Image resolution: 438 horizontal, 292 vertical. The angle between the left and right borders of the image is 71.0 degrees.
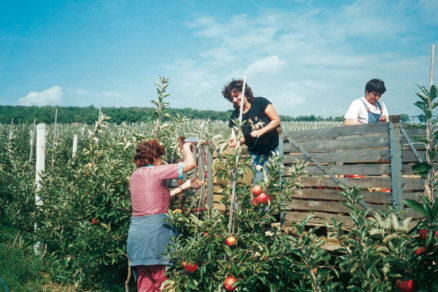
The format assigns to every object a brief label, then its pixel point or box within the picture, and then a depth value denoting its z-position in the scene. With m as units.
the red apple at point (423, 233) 1.64
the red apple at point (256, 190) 2.55
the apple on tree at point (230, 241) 2.50
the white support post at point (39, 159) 4.85
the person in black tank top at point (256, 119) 4.08
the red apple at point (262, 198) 2.54
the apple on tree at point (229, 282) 2.39
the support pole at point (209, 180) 3.20
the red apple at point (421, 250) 1.61
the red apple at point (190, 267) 2.44
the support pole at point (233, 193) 2.47
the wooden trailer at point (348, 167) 3.21
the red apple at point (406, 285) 1.58
